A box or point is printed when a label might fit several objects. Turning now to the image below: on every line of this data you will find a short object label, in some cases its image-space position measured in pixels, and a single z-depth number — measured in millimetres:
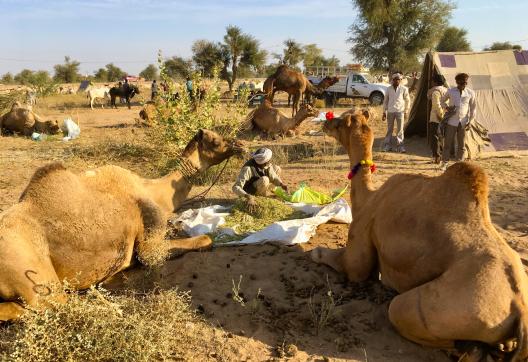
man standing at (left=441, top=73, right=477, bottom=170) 9414
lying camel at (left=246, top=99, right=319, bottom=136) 13617
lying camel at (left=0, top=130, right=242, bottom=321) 3617
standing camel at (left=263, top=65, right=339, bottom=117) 18594
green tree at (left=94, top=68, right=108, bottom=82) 60562
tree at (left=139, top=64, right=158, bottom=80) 61197
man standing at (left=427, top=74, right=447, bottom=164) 10266
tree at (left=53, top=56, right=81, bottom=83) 58253
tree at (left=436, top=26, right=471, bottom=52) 45375
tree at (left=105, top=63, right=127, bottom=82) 61094
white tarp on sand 5605
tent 11508
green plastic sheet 7148
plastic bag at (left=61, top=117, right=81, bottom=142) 14727
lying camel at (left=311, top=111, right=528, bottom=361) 3023
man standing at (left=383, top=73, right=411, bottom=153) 11219
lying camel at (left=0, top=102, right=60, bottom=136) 15180
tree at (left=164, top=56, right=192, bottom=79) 30852
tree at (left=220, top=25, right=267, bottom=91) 37469
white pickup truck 24688
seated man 6977
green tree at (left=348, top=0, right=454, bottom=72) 30094
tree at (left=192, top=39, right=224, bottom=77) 36062
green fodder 6133
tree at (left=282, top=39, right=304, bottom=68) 42875
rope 7303
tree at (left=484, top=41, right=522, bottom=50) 48456
